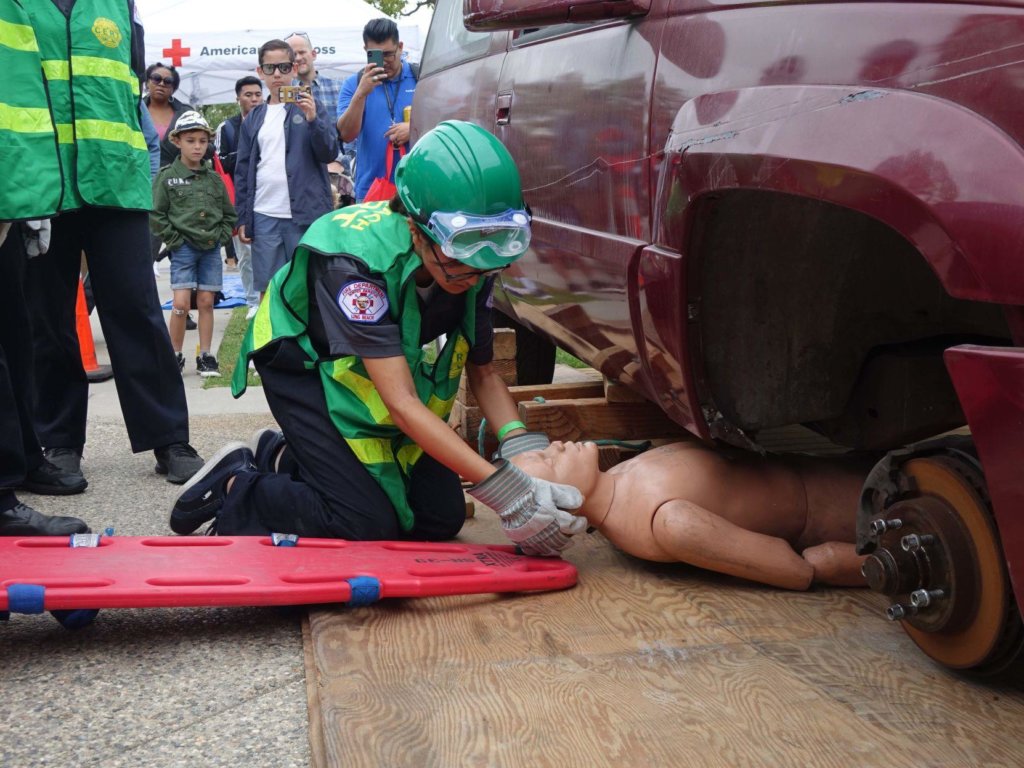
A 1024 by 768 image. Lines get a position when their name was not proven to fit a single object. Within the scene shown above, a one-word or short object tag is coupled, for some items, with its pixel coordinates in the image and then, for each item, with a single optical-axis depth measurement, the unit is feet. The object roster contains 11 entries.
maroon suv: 5.06
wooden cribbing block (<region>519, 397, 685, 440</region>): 11.21
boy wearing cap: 23.52
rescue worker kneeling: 8.34
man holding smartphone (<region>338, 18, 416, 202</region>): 21.26
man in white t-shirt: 22.81
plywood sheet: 6.12
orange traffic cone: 22.34
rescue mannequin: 8.52
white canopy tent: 45.91
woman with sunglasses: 26.81
